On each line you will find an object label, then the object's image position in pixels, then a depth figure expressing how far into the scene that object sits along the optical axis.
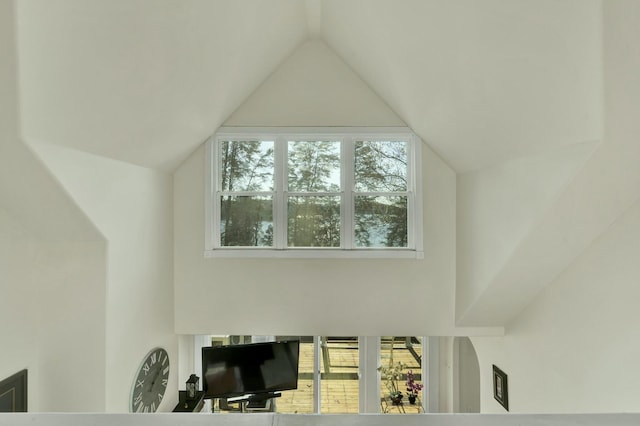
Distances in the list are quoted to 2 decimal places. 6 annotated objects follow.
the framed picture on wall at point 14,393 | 1.88
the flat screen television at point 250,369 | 3.24
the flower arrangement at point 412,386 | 4.78
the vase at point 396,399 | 4.72
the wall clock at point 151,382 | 2.67
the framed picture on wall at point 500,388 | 3.10
